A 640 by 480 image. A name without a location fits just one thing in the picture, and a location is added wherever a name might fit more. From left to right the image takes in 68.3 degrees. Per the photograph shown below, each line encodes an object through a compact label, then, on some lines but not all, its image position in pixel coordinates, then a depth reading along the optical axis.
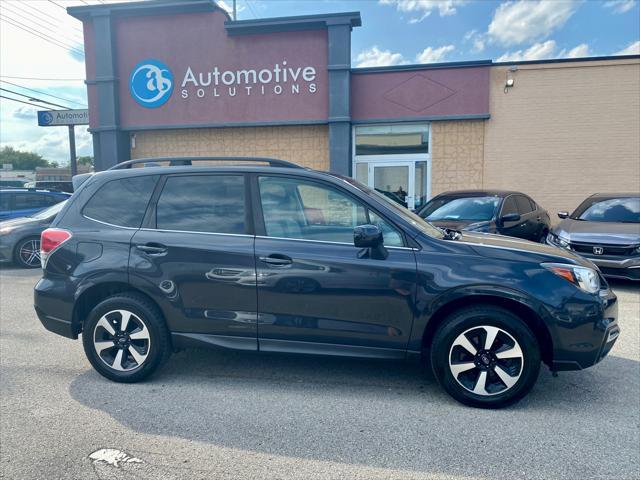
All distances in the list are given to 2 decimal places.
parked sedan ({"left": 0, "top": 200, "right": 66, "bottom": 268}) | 9.15
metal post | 17.12
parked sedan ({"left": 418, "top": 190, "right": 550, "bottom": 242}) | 7.52
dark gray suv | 3.37
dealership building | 12.55
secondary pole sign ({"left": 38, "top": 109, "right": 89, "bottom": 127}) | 15.45
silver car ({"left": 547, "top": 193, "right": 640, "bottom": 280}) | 6.98
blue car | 10.64
